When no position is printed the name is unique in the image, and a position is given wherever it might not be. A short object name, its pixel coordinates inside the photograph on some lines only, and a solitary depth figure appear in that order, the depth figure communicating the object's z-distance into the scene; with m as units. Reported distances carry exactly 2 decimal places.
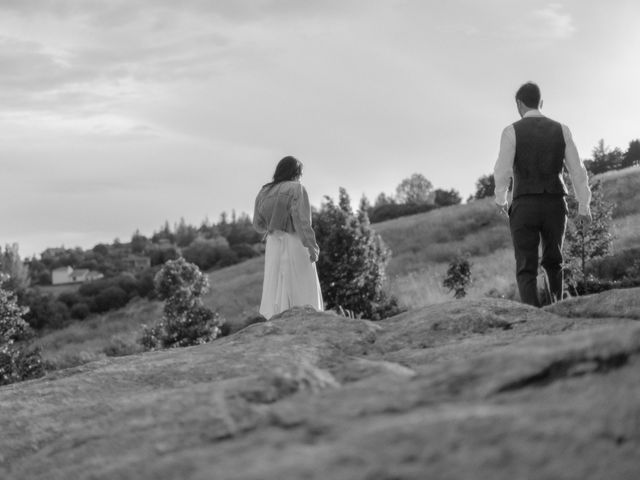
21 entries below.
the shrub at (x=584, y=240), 18.16
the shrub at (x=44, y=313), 54.28
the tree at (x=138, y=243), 142.62
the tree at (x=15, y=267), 80.19
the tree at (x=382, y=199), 108.46
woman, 9.73
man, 7.96
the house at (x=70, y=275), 109.81
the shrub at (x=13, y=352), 19.28
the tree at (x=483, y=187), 62.70
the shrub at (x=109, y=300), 61.19
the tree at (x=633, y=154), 54.22
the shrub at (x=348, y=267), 19.39
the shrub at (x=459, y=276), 20.69
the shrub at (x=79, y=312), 60.03
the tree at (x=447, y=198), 77.06
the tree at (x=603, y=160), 54.50
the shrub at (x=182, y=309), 20.62
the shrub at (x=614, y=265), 19.11
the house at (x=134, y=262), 105.25
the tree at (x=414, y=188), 105.10
